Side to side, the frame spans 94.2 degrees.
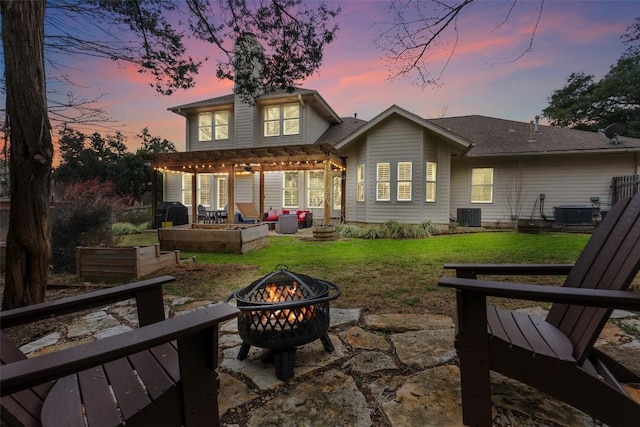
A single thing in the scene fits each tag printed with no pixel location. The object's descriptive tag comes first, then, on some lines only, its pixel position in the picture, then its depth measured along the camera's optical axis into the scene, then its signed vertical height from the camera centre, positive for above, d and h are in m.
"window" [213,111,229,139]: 14.05 +3.64
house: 10.54 +1.40
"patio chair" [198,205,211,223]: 12.46 -0.63
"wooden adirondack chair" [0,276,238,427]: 0.86 -0.73
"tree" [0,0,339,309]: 2.70 +2.07
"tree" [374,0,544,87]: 3.95 +2.38
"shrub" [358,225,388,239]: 9.12 -0.99
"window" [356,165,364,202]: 11.55 +0.68
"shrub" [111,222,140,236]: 10.29 -1.05
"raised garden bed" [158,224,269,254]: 6.60 -0.90
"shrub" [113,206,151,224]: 13.69 -0.72
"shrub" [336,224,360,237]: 9.45 -0.95
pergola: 9.70 +1.44
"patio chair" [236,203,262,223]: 11.52 -0.41
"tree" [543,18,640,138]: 17.08 +6.77
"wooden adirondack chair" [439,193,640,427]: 1.29 -0.70
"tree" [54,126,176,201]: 19.80 +2.15
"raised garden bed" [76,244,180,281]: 4.51 -0.97
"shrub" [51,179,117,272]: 5.11 -0.47
